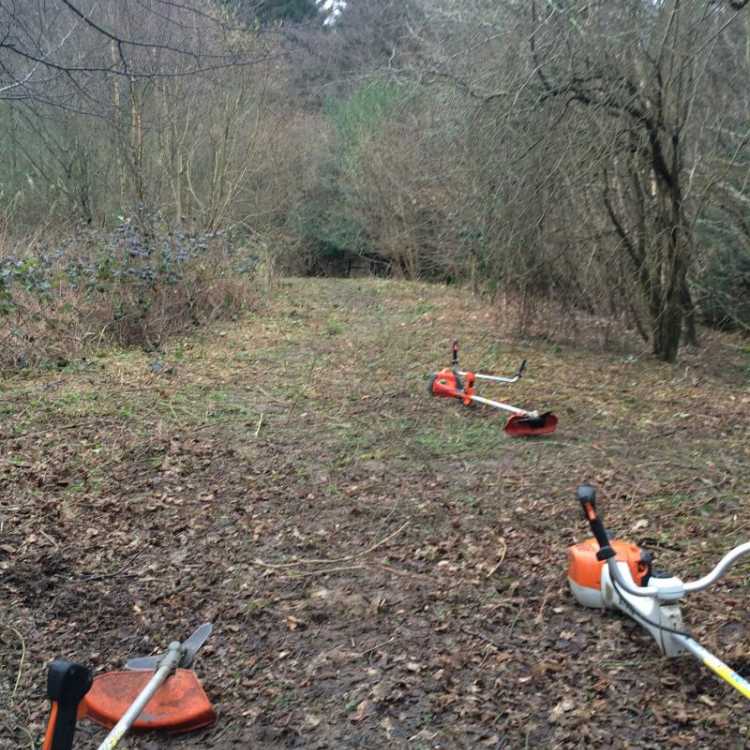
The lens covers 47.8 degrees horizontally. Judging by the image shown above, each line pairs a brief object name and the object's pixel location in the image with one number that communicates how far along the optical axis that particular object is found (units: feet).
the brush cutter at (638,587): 9.45
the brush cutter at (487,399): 20.68
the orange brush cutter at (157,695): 9.68
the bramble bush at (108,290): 28.66
